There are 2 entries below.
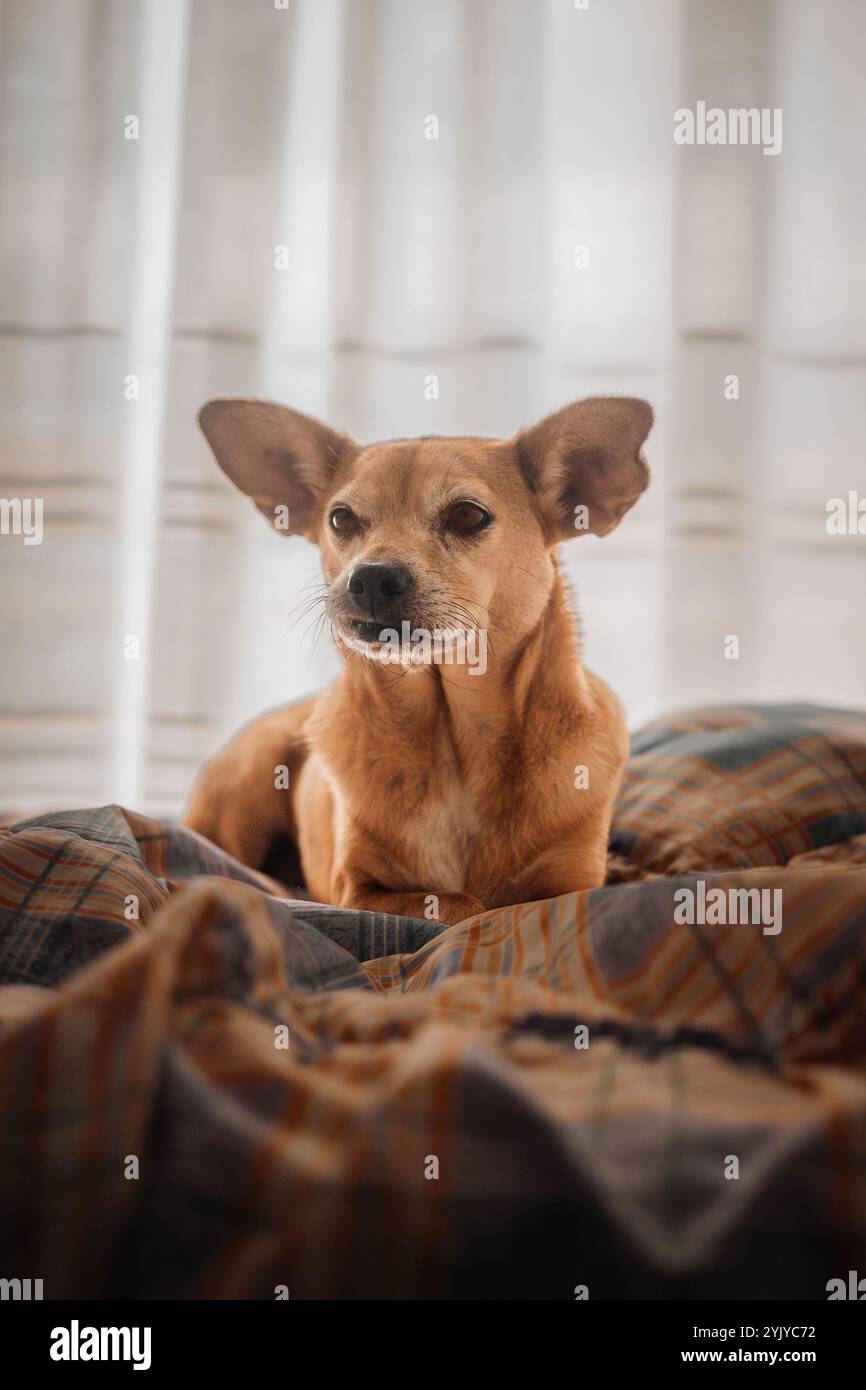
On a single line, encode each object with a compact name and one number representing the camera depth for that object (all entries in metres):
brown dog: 0.96
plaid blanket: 0.51
